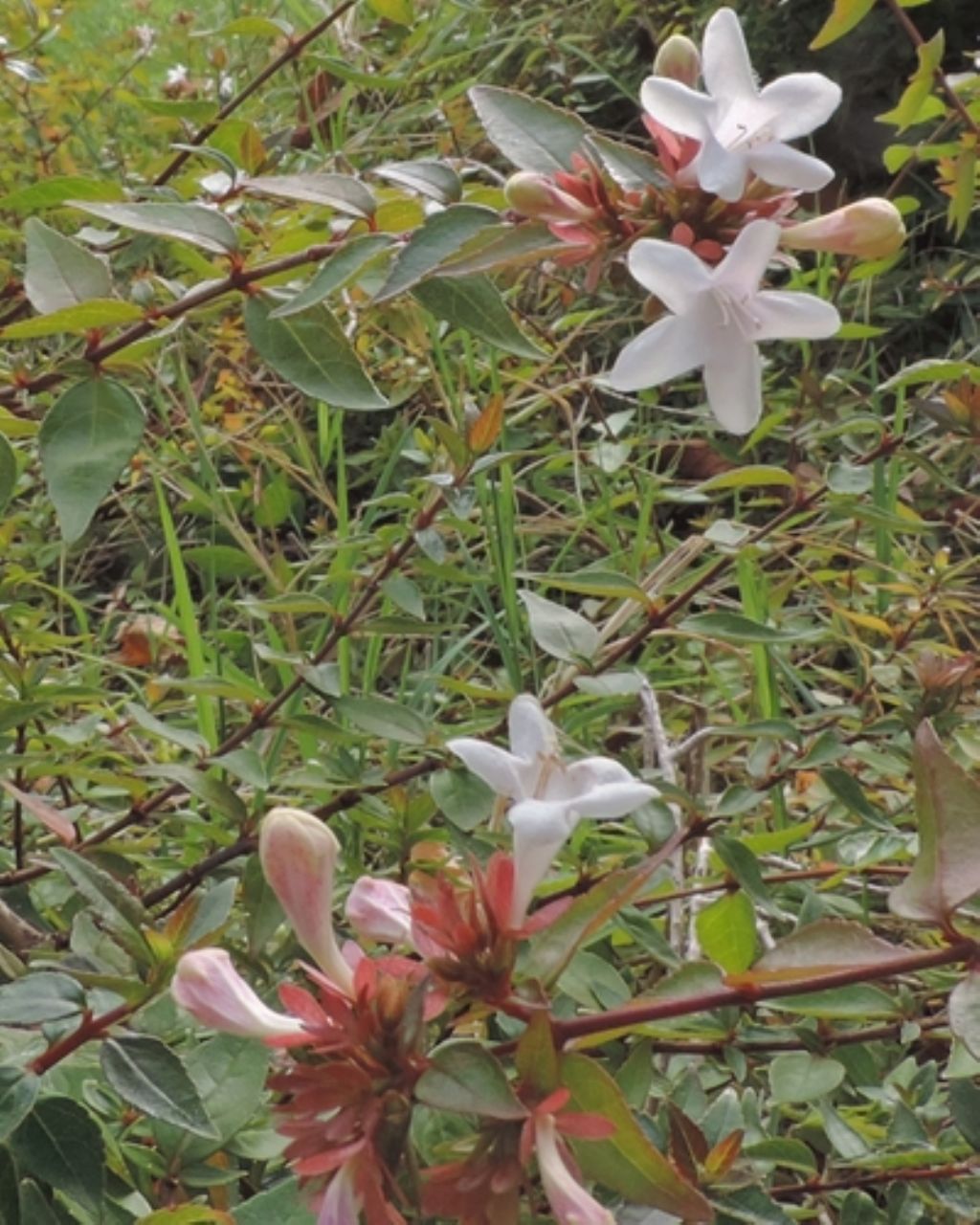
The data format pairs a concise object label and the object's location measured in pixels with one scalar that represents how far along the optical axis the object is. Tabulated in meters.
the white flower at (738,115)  0.24
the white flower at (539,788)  0.22
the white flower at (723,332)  0.24
